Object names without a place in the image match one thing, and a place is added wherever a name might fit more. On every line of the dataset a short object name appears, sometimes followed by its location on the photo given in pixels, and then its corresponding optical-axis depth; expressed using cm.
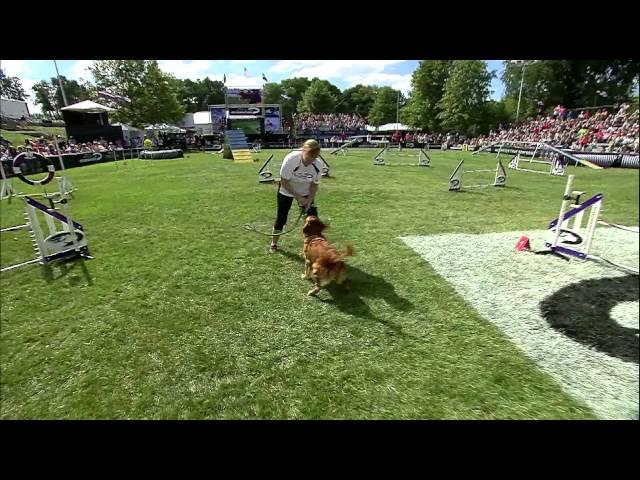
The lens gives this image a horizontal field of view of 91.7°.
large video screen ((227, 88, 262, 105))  4792
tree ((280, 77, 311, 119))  4572
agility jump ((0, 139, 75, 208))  630
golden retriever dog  383
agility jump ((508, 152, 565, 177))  1211
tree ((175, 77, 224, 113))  4378
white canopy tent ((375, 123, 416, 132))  4523
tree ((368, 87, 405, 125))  4612
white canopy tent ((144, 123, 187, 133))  3241
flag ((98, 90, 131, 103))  1313
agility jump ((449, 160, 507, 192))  1077
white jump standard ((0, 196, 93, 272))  503
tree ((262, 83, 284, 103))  4880
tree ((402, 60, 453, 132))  2412
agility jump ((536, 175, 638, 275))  470
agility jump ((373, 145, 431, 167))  1945
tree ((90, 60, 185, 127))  1853
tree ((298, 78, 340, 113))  4228
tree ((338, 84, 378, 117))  5294
